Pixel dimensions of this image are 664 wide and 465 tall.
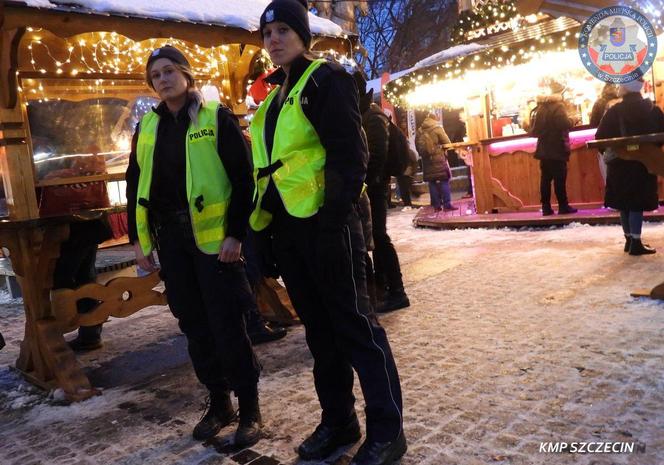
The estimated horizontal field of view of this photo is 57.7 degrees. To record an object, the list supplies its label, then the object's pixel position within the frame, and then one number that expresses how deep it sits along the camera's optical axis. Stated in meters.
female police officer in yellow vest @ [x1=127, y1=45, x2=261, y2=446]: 2.94
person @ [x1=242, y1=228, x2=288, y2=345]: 4.76
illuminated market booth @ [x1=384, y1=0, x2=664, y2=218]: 9.65
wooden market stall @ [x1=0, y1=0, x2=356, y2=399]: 4.20
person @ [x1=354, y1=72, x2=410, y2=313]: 4.85
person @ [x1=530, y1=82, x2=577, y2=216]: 9.12
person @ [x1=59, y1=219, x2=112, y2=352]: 4.97
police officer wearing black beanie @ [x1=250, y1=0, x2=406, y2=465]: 2.42
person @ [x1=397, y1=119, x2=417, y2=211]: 13.54
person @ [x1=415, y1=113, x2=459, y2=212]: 12.04
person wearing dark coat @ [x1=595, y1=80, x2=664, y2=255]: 6.29
